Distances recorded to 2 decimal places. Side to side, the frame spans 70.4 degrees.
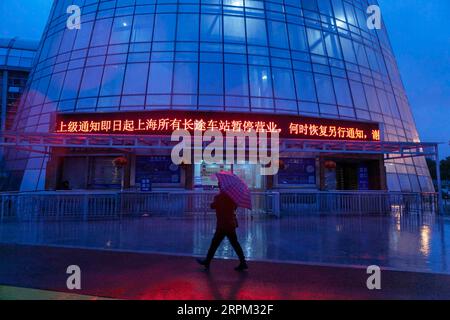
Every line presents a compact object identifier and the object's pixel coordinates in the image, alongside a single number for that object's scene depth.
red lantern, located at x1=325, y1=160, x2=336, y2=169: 20.05
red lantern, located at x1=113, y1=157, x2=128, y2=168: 18.73
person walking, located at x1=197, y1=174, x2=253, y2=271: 6.58
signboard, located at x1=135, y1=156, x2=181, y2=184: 19.41
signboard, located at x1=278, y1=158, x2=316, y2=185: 20.45
